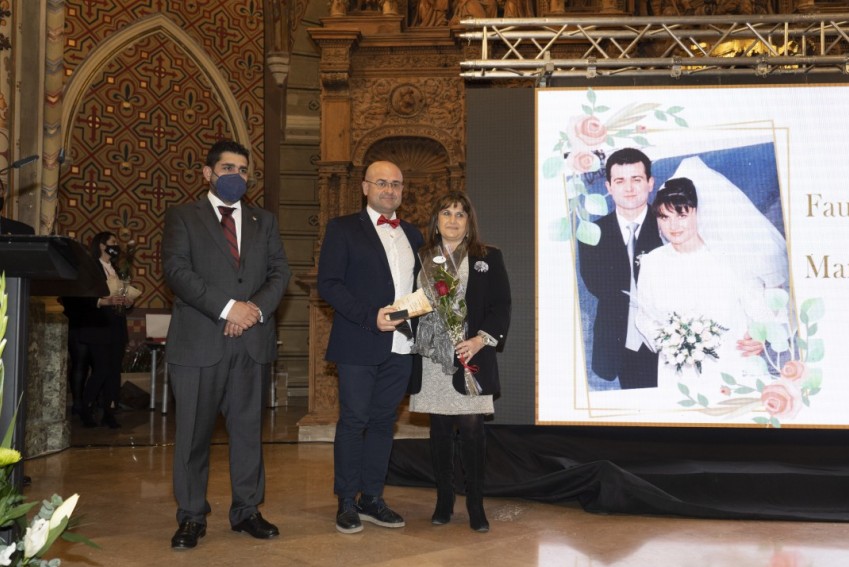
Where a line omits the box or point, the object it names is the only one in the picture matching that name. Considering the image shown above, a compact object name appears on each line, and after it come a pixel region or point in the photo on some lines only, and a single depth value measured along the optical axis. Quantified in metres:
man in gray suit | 3.54
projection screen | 4.57
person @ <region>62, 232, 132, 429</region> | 7.14
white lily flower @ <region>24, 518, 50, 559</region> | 1.41
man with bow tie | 3.83
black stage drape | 4.14
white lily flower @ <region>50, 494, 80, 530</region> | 1.43
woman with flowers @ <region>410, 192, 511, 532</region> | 3.80
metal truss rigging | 4.68
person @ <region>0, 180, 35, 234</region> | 3.47
